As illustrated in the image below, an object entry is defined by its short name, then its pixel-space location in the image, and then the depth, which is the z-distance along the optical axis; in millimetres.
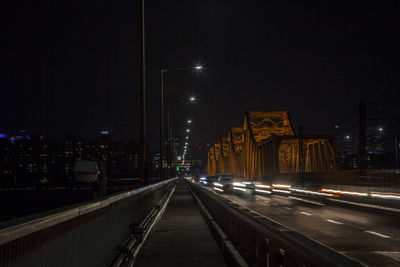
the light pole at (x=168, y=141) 61131
